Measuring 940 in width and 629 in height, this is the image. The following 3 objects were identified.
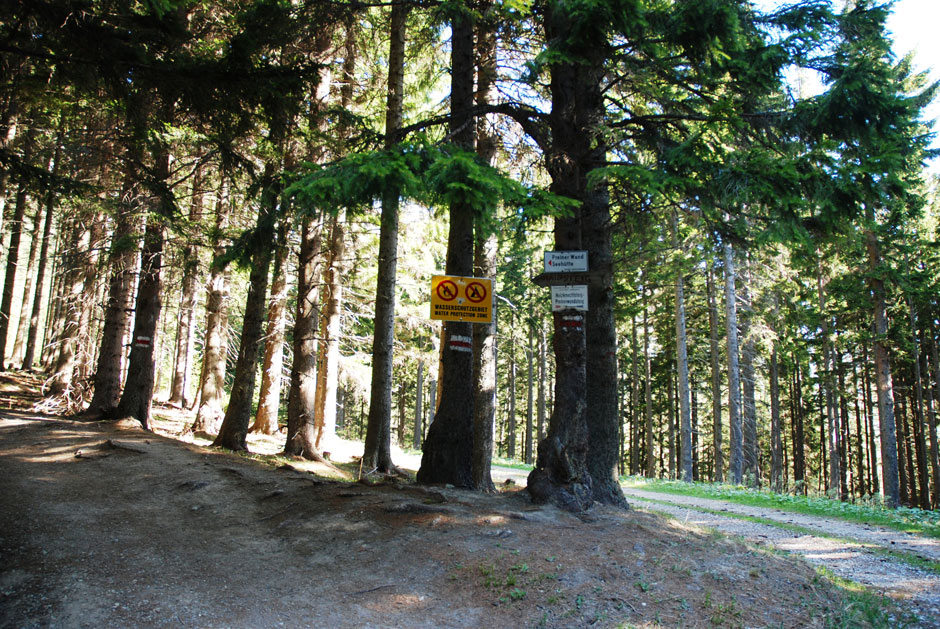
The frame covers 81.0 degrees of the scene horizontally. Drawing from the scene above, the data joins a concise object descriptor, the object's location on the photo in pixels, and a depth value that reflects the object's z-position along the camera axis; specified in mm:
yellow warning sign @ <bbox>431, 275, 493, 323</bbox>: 7719
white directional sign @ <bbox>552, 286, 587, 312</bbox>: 7008
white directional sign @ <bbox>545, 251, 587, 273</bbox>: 7059
